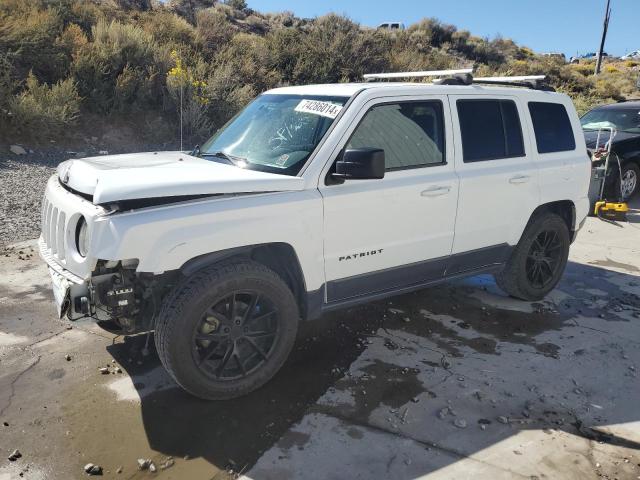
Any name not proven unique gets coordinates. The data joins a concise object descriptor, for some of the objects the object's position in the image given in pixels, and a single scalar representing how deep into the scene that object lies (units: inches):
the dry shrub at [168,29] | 649.6
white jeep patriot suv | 124.9
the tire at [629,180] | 386.3
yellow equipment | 344.2
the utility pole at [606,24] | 1325.8
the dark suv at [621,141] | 378.9
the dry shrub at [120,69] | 486.6
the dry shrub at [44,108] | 407.5
